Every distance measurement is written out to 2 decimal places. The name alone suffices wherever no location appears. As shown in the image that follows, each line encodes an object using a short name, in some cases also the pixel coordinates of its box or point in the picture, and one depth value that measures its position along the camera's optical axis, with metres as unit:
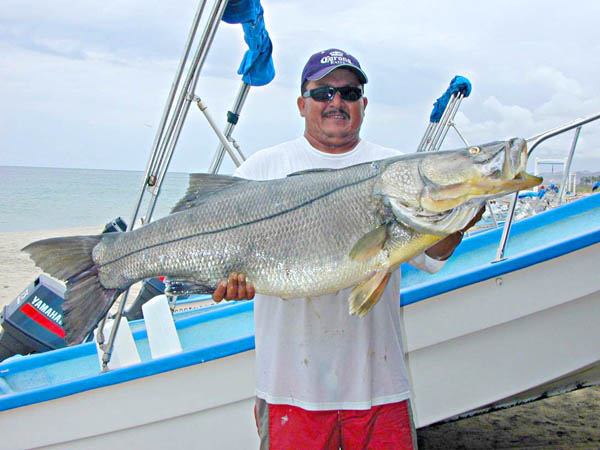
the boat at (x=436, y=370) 3.21
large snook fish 2.06
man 2.31
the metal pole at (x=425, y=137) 7.86
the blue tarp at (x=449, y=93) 7.36
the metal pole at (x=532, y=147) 3.33
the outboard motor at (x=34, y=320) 4.49
